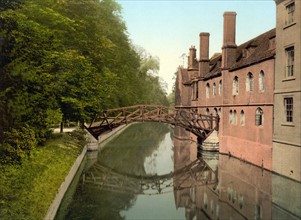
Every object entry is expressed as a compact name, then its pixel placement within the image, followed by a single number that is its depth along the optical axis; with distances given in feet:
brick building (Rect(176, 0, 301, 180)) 65.05
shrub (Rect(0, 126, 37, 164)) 44.49
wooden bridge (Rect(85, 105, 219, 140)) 102.37
